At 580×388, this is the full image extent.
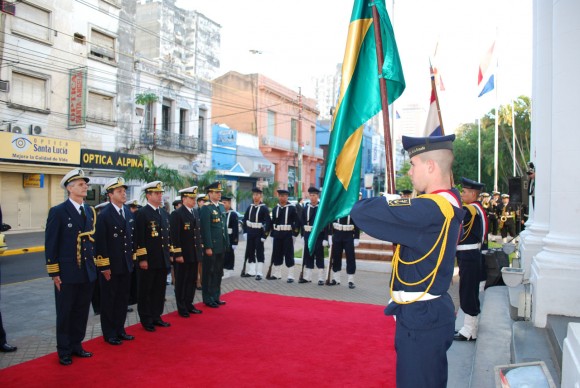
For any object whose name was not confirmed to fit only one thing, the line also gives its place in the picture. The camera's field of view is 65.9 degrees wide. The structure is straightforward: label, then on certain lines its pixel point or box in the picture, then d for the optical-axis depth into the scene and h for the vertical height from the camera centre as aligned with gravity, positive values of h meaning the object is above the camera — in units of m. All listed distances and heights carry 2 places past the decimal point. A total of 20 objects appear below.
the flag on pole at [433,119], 5.73 +0.98
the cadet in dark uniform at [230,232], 10.51 -1.02
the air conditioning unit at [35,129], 19.33 +2.46
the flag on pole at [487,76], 18.89 +5.04
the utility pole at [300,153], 29.64 +2.47
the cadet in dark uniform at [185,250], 7.10 -0.99
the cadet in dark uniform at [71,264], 5.00 -0.88
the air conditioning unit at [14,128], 18.57 +2.39
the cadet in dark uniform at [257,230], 10.86 -0.98
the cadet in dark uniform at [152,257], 6.40 -1.01
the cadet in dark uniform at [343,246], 10.03 -1.23
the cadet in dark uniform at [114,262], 5.70 -0.97
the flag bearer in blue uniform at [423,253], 2.62 -0.37
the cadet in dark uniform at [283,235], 10.77 -1.08
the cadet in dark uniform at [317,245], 10.38 -1.23
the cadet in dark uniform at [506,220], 16.34 -0.93
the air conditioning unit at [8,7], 17.59 +7.12
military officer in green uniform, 7.78 -1.03
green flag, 3.79 +0.73
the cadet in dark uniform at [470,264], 5.27 -0.86
